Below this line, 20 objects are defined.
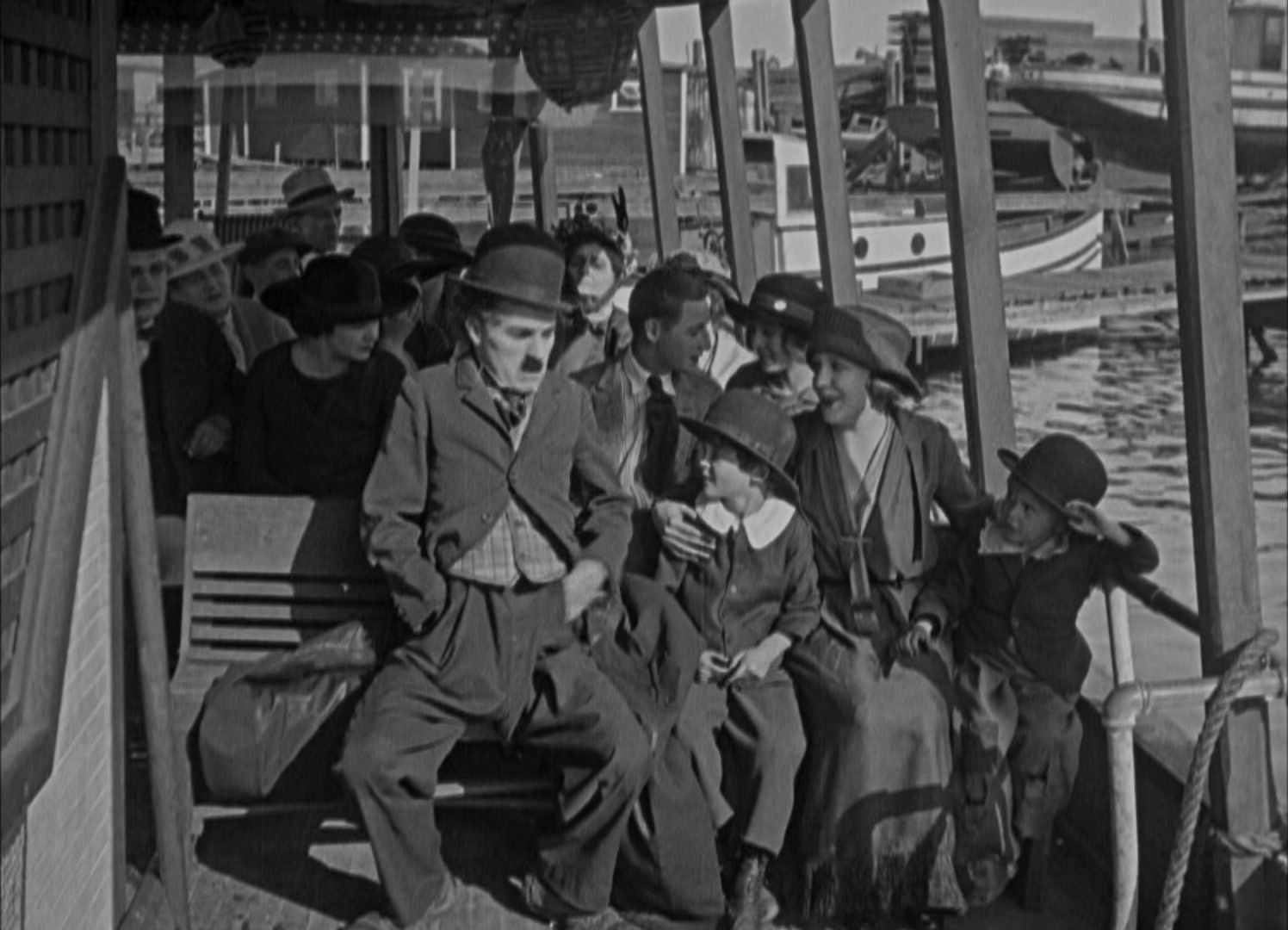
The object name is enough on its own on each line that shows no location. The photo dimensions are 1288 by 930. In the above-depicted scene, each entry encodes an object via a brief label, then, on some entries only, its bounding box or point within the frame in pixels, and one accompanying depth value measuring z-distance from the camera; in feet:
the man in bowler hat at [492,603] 14.66
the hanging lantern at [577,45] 27.32
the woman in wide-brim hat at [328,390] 17.31
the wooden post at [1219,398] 13.93
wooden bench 16.08
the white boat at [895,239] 119.44
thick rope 12.14
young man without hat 17.89
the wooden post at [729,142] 32.01
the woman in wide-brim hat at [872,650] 15.11
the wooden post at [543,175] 45.21
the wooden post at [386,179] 45.42
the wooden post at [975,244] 19.51
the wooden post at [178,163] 37.35
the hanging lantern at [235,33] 29.73
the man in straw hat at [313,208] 28.48
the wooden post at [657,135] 37.73
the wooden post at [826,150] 26.21
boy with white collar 15.17
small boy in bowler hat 15.07
